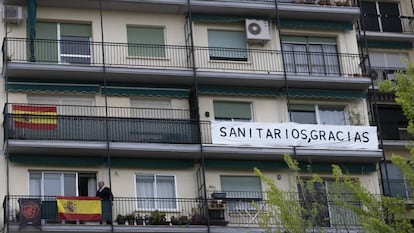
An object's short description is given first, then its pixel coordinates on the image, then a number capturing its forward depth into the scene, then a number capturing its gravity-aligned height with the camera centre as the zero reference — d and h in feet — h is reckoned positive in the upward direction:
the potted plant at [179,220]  114.32 +9.61
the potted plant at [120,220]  112.88 +10.03
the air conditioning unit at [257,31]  128.26 +33.17
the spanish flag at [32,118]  115.24 +22.17
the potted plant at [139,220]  113.39 +9.88
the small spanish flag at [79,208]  111.04 +11.48
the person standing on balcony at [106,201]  113.09 +12.24
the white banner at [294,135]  121.08 +19.31
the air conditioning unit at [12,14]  120.37 +35.17
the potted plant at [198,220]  114.62 +9.52
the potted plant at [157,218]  113.50 +9.94
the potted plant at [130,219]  112.98 +10.05
